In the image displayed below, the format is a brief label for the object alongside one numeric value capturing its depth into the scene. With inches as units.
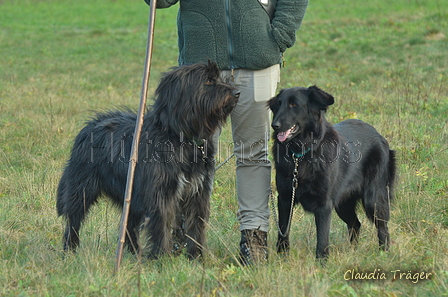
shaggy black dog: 311.1
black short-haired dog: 329.4
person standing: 318.7
